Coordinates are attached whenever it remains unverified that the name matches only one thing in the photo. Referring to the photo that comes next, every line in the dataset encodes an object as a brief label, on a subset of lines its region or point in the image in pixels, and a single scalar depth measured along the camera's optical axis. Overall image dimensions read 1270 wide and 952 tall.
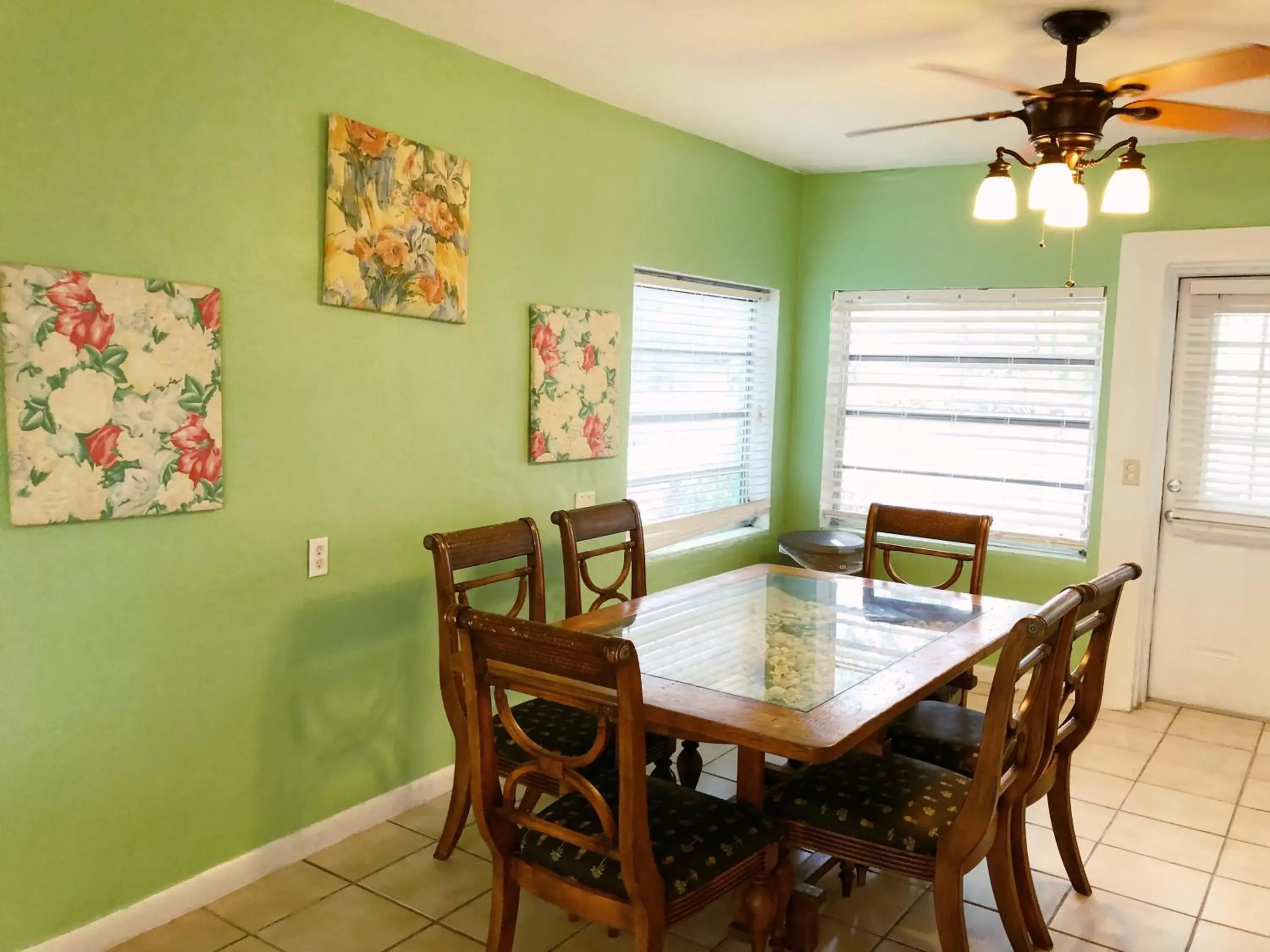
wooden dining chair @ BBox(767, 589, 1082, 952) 1.99
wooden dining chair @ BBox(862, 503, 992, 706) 3.29
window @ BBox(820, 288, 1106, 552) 4.31
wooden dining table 1.97
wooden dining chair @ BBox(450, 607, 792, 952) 1.78
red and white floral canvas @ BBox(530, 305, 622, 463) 3.41
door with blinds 4.02
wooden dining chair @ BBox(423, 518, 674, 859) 2.53
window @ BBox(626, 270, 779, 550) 4.07
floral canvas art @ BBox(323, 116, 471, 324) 2.67
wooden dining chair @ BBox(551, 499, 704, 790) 3.04
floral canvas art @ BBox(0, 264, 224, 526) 2.07
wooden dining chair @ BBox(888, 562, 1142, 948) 2.32
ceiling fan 2.22
